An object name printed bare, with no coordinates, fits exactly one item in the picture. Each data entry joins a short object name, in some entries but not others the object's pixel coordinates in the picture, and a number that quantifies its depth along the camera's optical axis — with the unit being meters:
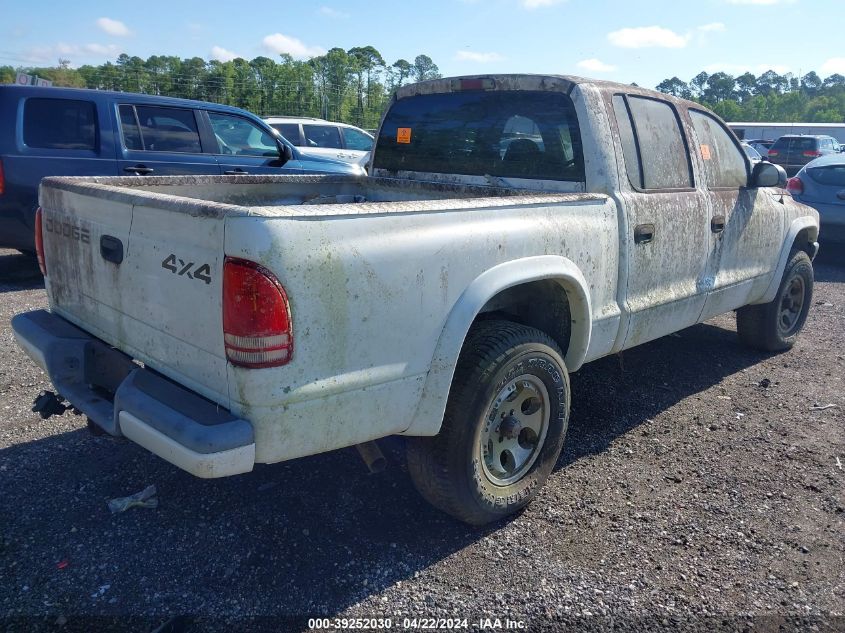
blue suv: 6.68
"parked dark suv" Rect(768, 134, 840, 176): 21.58
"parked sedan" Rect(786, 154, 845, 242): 9.82
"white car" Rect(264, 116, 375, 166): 13.45
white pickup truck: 2.28
